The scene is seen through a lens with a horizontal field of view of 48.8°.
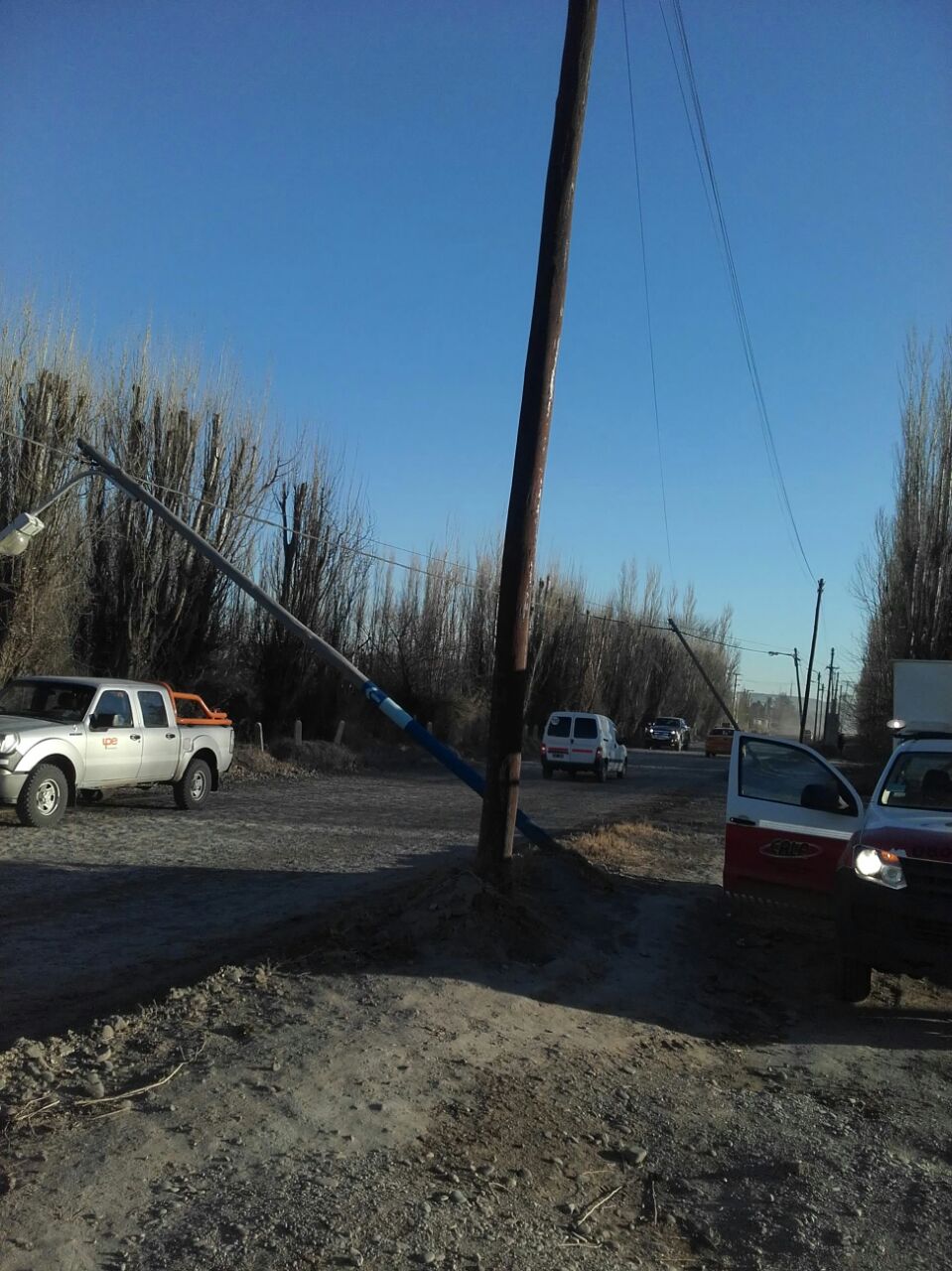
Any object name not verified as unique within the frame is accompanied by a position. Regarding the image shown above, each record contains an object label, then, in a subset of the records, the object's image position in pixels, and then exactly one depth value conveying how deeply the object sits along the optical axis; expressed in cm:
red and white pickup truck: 647
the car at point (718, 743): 5756
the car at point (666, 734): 6600
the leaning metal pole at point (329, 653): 1136
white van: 3089
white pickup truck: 1302
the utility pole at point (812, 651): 5660
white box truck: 2145
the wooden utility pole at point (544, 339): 843
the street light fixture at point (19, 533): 1614
